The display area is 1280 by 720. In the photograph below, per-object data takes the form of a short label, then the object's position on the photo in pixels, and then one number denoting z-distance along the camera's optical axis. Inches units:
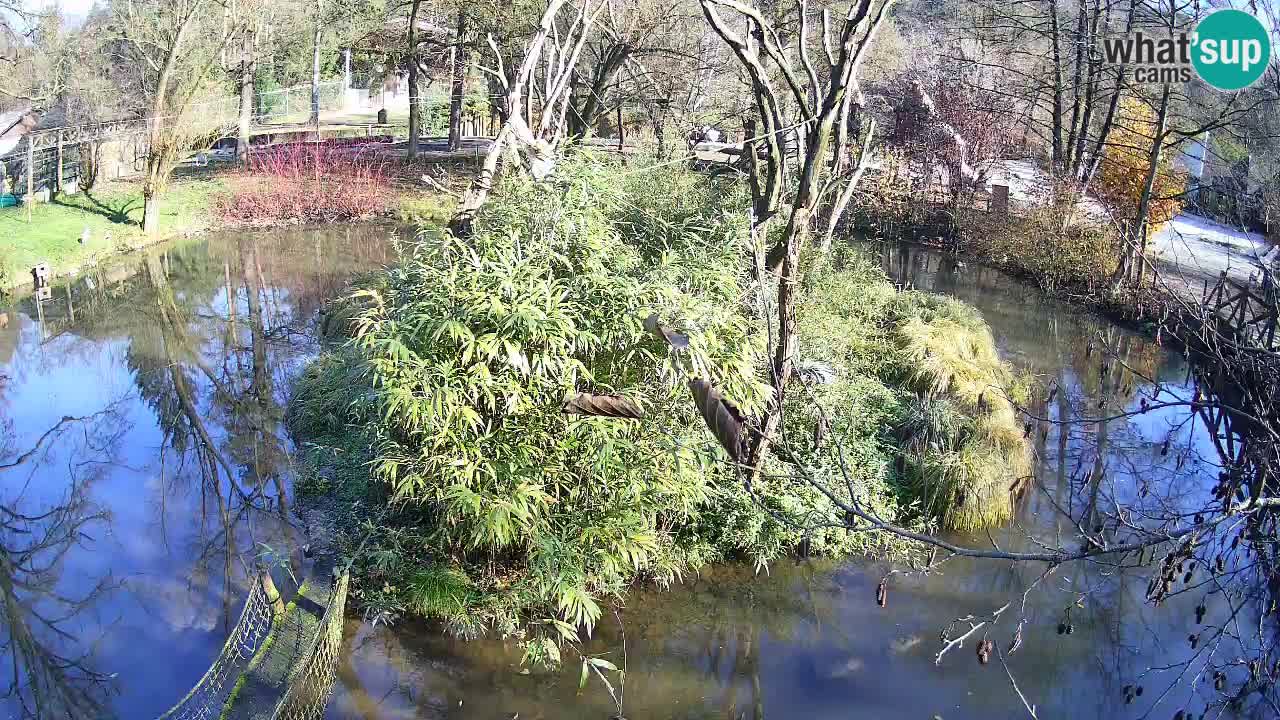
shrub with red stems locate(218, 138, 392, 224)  757.9
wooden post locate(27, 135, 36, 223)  630.5
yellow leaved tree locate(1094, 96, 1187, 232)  599.5
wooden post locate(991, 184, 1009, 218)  670.5
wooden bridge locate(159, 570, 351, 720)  200.1
